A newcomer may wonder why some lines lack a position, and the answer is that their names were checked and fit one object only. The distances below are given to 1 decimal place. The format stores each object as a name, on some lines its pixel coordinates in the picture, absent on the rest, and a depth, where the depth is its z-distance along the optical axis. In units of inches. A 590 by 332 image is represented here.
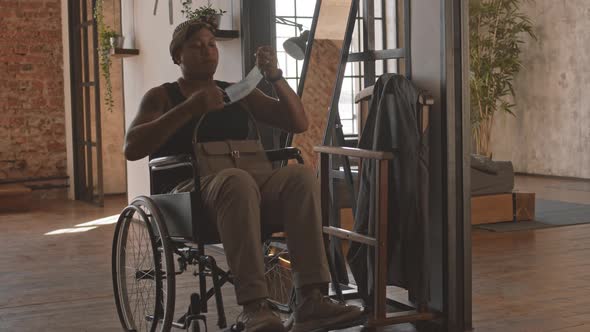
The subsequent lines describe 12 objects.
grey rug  234.1
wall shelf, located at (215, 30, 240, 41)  201.6
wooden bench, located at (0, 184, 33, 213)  321.4
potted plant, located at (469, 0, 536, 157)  394.9
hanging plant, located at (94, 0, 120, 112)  283.6
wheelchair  108.9
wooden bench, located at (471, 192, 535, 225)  241.6
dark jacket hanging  122.6
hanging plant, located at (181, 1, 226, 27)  199.3
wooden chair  118.3
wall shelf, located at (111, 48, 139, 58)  270.5
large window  152.6
